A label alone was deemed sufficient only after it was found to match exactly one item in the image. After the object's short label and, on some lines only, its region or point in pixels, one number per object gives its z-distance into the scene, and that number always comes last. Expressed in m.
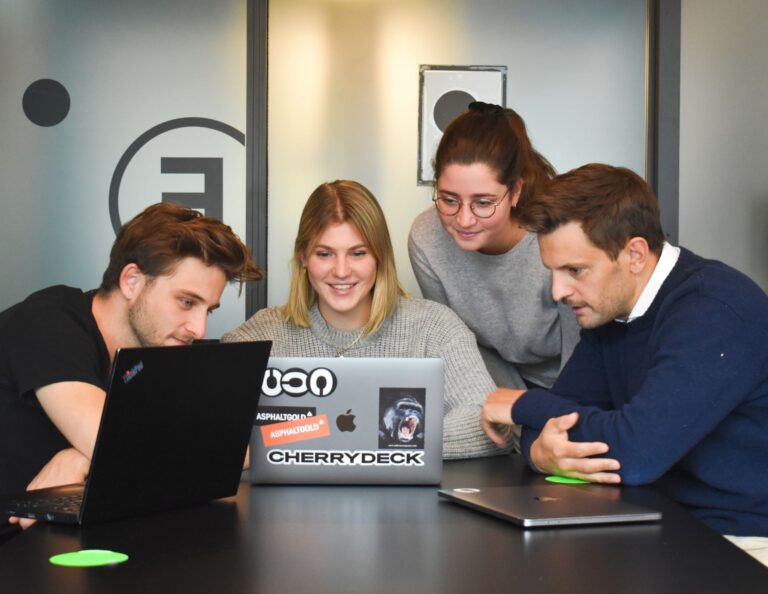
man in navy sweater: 1.56
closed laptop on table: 1.28
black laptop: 1.25
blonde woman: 2.30
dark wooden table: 1.01
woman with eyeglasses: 2.37
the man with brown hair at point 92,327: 1.67
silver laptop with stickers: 1.61
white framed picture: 3.54
